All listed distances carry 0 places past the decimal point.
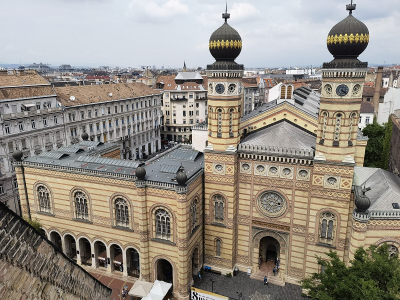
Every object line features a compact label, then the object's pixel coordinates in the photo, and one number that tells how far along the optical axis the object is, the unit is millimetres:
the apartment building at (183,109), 83188
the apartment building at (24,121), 41816
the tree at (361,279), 15898
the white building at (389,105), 60406
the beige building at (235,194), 25203
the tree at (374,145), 52125
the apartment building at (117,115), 54281
